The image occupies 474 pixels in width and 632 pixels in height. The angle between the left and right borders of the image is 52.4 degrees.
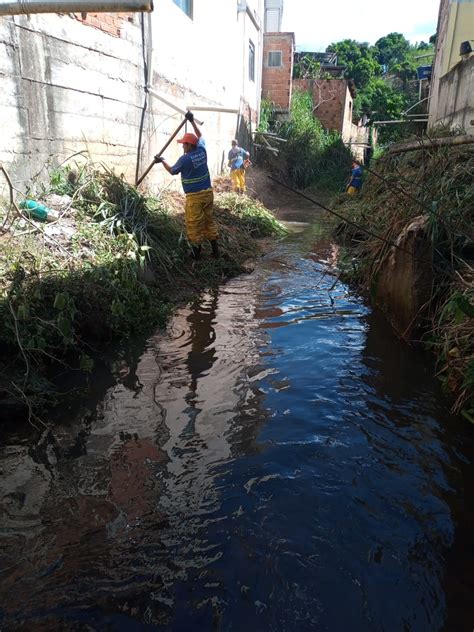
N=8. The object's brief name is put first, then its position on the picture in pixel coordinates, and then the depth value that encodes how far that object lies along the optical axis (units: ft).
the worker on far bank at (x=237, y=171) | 38.73
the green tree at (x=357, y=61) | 107.86
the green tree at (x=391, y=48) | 147.74
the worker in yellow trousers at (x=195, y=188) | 21.07
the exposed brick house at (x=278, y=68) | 67.05
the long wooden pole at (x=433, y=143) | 15.98
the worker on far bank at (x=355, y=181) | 41.14
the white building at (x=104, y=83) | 15.99
